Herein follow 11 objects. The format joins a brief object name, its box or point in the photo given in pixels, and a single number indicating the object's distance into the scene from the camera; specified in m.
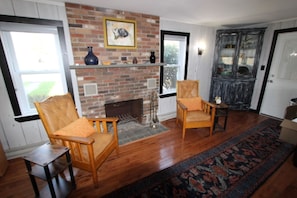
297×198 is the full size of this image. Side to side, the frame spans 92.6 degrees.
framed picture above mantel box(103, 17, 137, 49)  2.49
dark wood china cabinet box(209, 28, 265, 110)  3.69
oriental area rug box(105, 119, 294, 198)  1.68
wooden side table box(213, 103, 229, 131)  2.89
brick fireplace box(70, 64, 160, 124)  2.49
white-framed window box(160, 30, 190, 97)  3.30
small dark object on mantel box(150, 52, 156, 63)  2.95
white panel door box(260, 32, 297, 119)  3.26
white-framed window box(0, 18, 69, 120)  2.02
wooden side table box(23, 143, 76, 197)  1.41
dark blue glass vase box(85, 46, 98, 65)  2.32
